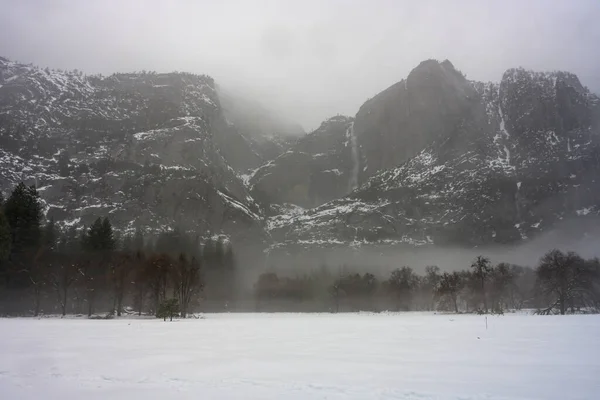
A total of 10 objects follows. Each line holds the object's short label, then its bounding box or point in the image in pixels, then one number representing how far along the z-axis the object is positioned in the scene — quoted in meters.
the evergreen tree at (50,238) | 108.19
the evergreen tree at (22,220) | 96.56
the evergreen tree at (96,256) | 95.72
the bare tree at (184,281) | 94.19
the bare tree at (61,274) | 92.06
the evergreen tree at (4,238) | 72.05
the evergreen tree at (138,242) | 166.05
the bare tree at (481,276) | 113.69
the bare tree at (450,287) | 119.00
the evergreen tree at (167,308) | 72.44
